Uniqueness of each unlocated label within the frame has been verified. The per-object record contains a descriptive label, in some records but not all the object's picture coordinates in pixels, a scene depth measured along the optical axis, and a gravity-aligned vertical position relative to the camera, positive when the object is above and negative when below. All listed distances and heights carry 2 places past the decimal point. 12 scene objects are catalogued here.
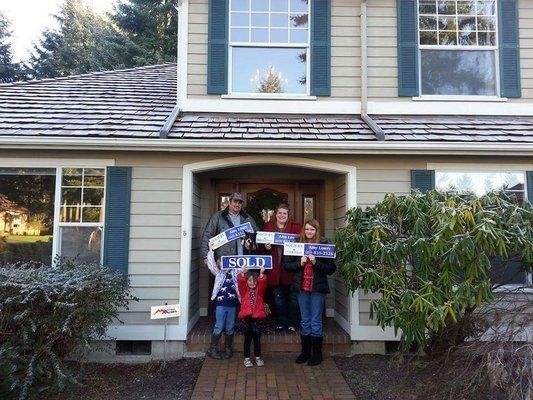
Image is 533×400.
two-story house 5.14 +1.25
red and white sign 4.54 -0.95
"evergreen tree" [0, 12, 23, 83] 21.69 +8.76
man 4.72 -0.29
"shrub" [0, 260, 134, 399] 3.75 -0.95
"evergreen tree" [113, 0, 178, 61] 18.34 +9.36
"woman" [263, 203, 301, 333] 5.36 -0.80
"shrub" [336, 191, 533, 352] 3.49 -0.22
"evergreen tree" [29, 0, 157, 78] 17.97 +8.95
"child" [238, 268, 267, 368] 4.53 -0.91
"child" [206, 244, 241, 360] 4.70 -0.87
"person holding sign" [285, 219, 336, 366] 4.53 -0.66
